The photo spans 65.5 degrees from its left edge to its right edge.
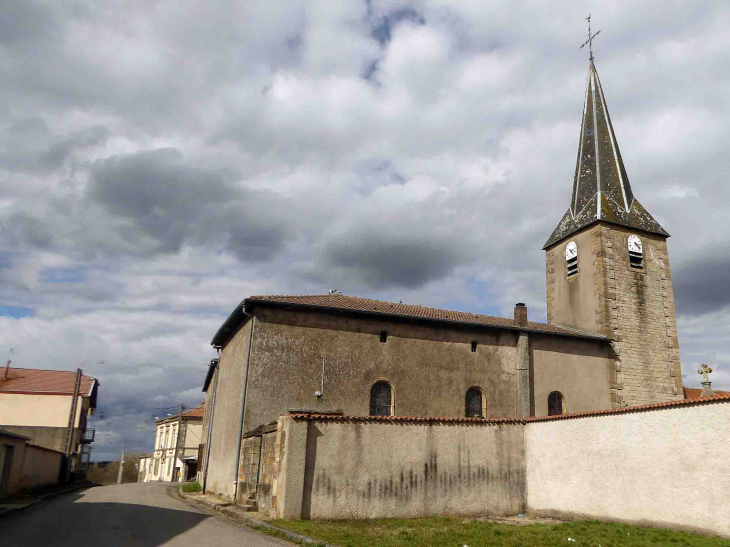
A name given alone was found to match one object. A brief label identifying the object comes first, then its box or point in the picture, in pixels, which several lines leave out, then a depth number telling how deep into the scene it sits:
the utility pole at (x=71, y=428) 31.38
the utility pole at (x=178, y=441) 43.63
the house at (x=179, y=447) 43.41
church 17.16
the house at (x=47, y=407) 33.69
